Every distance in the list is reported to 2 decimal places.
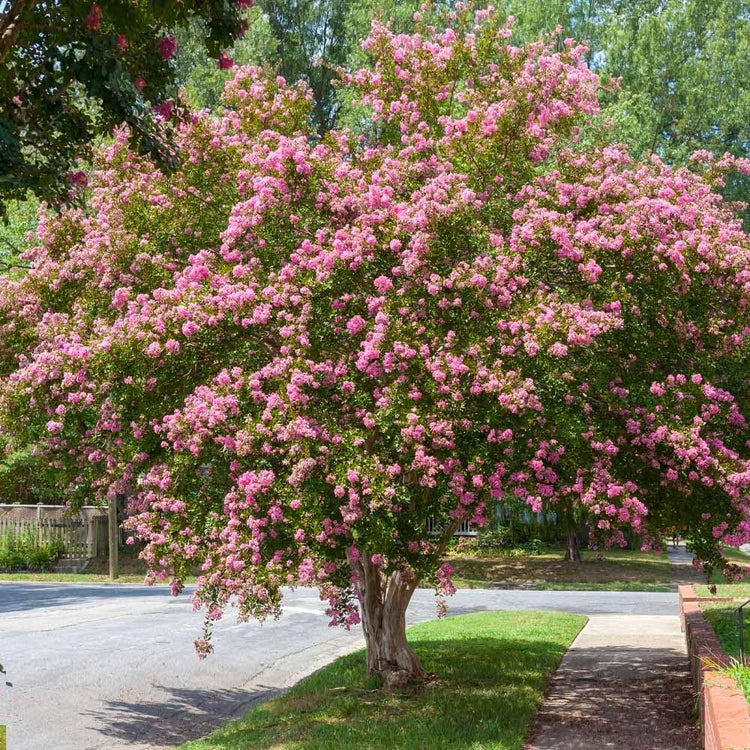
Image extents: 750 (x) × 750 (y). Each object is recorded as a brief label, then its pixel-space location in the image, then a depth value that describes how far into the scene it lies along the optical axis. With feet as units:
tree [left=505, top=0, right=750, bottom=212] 95.91
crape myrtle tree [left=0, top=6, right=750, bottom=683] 29.30
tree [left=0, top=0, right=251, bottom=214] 23.11
